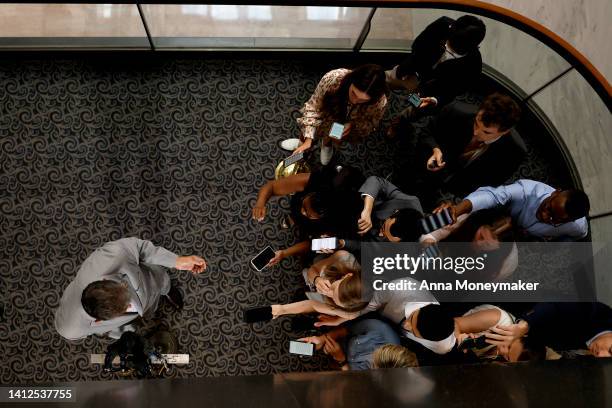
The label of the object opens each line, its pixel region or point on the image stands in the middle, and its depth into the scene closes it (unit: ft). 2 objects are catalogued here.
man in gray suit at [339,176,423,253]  10.05
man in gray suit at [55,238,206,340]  8.55
